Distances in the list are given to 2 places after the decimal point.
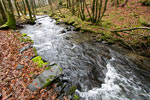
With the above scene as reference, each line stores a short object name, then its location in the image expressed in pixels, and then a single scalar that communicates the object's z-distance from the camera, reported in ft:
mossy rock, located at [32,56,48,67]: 14.83
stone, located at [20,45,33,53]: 18.67
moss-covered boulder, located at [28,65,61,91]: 11.02
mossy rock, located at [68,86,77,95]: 12.00
